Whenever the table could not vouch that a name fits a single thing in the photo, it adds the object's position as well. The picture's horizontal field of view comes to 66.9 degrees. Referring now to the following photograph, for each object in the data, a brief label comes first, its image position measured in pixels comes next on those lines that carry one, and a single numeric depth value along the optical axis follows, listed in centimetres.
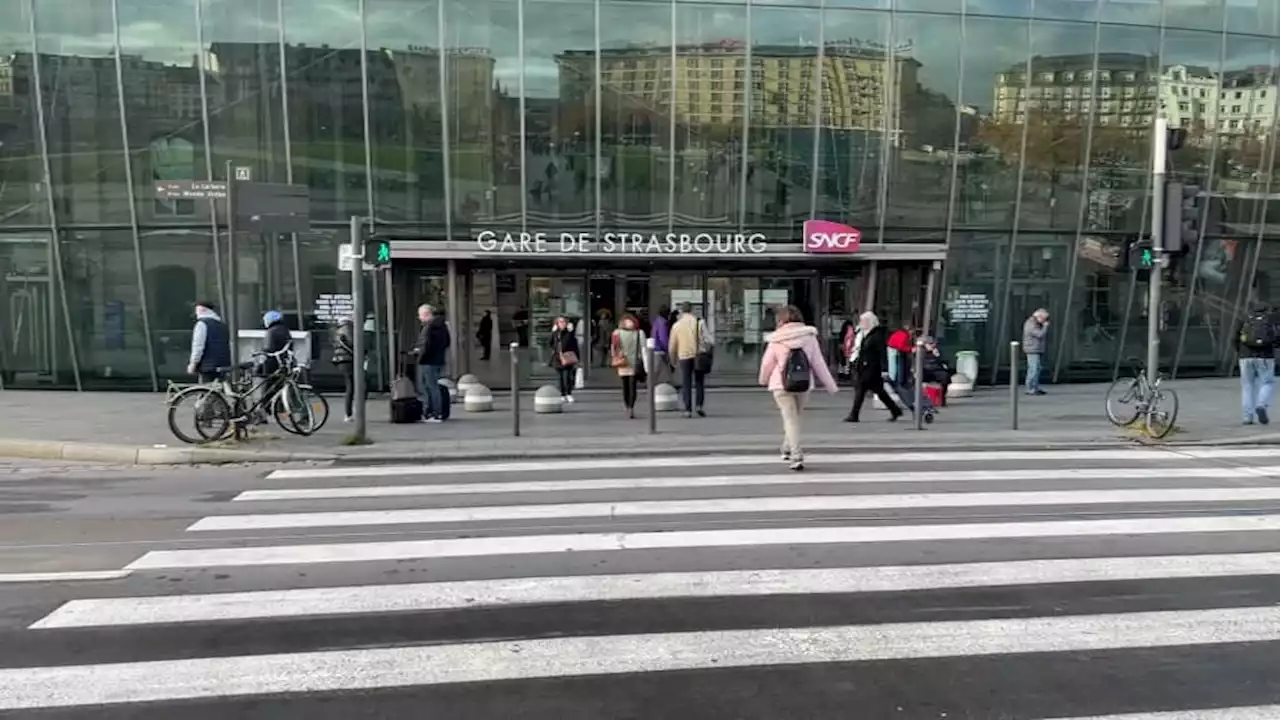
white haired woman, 1439
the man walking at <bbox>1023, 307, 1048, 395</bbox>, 1970
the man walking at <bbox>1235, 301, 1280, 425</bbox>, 1372
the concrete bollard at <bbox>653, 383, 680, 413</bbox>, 1644
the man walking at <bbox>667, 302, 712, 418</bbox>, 1518
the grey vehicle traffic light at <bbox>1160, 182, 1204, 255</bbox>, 1345
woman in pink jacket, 1020
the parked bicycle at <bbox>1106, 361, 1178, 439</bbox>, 1339
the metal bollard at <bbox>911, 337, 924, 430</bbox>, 1363
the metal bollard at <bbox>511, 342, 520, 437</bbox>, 1316
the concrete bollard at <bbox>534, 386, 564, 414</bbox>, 1606
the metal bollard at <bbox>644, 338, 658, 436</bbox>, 1338
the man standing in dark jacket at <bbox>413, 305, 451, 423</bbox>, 1455
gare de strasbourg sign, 2016
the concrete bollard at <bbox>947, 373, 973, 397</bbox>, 1897
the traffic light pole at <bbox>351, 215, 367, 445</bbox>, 1251
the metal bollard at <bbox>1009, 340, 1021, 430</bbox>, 1358
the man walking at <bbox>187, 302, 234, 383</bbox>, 1302
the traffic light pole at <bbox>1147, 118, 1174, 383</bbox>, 1341
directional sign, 1289
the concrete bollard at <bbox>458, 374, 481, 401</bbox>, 1711
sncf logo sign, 2050
